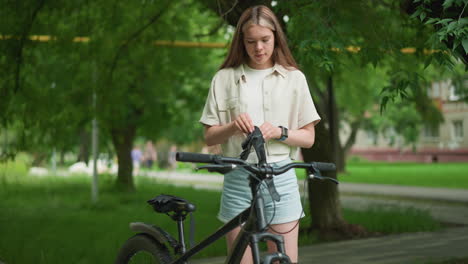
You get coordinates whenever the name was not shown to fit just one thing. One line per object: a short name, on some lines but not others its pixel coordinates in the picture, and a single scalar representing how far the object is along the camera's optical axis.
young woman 3.03
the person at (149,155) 36.16
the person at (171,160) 38.69
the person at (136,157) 31.85
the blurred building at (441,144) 48.22
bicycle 2.61
